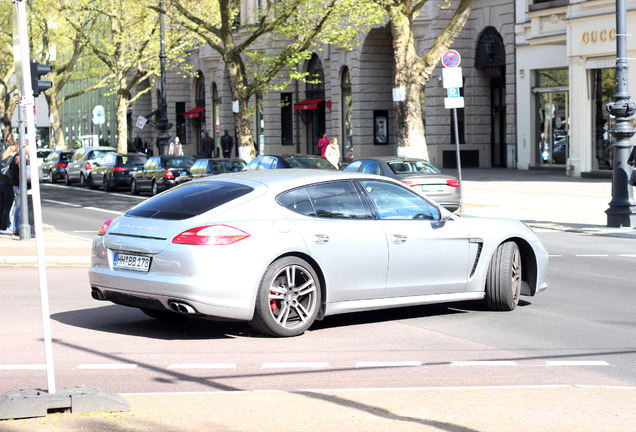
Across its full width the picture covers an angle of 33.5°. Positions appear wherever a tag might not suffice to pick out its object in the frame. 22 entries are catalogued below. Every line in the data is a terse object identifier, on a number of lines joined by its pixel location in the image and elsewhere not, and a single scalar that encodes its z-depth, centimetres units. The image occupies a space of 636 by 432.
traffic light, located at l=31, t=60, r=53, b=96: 1412
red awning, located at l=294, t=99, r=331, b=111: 5456
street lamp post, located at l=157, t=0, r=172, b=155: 4925
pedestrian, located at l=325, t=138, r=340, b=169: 3394
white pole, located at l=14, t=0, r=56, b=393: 617
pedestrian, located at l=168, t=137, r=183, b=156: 5303
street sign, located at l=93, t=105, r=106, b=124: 5606
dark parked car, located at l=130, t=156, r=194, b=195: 3322
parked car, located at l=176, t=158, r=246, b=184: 3009
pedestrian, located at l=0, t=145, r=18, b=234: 2036
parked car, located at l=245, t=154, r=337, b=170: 2673
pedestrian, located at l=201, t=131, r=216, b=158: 5164
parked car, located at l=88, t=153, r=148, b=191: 3831
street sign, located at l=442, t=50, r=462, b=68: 2431
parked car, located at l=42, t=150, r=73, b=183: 4775
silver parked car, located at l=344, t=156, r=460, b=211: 2292
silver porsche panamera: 867
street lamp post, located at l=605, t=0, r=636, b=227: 2036
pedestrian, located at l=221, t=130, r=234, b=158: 5131
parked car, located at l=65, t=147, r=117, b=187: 4284
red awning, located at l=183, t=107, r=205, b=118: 6903
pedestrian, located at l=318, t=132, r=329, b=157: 4206
